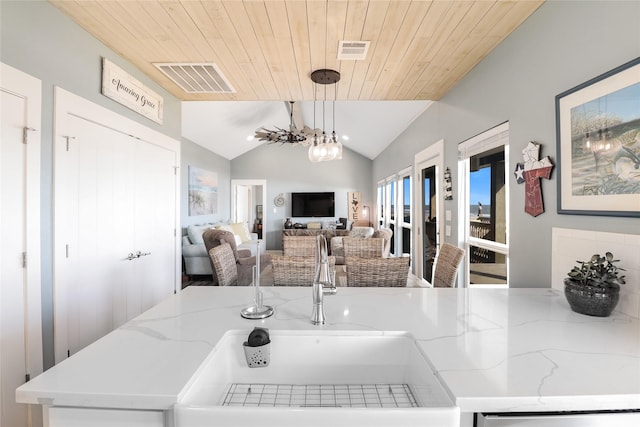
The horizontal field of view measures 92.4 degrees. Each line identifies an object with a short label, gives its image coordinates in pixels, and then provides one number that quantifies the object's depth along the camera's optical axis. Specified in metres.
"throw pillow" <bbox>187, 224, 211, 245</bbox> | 5.41
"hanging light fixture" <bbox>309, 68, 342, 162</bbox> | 4.07
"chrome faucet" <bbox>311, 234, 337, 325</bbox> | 1.11
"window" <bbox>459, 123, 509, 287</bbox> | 2.29
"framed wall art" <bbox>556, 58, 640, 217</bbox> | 1.19
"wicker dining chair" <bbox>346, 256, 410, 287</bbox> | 2.01
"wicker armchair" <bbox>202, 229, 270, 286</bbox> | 4.30
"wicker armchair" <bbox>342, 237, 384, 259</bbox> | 2.83
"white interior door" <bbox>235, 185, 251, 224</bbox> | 8.85
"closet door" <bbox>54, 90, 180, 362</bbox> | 1.82
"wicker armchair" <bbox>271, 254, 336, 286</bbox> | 2.00
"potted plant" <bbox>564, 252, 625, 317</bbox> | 1.16
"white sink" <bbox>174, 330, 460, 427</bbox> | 0.92
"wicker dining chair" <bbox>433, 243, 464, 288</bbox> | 2.04
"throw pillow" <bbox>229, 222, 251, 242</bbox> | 6.84
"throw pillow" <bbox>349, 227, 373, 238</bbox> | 6.51
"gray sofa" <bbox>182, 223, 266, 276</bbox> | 5.20
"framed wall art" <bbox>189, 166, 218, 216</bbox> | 6.15
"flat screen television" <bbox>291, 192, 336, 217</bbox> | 8.80
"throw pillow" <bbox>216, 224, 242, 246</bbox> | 6.43
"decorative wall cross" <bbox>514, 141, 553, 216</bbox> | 1.70
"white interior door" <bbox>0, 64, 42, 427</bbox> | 1.45
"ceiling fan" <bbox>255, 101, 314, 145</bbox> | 5.05
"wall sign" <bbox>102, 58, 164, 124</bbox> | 2.15
